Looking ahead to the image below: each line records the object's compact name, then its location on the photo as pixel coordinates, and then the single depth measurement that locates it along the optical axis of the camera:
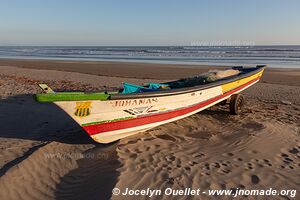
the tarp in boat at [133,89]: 6.49
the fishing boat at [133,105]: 4.99
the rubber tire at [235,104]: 7.92
